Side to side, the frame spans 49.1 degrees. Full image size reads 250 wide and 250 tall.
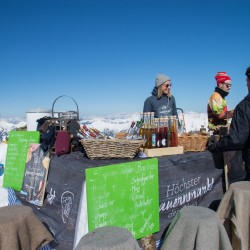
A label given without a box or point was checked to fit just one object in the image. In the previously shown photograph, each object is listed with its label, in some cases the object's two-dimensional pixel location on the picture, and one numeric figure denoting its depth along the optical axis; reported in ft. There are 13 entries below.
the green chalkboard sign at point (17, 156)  10.66
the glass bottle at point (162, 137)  9.18
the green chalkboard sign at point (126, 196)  7.24
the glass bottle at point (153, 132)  9.00
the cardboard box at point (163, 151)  8.80
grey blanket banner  7.43
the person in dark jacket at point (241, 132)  8.66
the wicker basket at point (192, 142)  10.00
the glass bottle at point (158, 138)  9.10
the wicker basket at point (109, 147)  7.90
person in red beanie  11.70
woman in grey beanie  13.10
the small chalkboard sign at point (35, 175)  9.12
